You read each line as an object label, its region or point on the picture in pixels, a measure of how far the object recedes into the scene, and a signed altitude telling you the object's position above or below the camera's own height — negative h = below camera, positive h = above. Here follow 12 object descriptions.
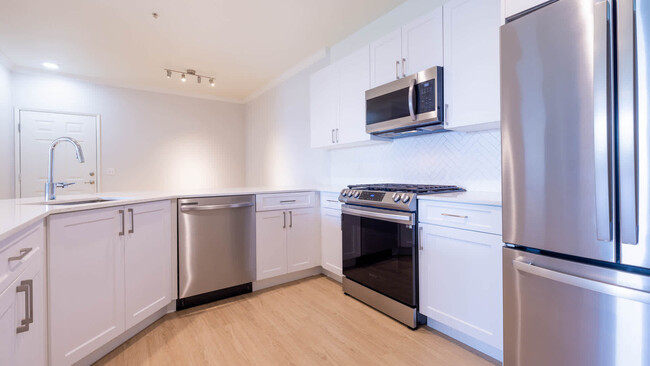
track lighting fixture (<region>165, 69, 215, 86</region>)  4.12 +1.66
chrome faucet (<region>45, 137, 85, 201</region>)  1.97 +0.06
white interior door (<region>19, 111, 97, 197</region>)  4.09 +0.52
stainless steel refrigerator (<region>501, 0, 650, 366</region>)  0.94 +0.00
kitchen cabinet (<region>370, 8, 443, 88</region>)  2.11 +1.07
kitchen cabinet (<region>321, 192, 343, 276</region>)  2.78 -0.49
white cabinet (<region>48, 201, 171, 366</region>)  1.45 -0.52
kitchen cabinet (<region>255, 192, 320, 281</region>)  2.72 -0.51
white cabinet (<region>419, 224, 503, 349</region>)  1.59 -0.58
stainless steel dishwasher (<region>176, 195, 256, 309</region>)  2.34 -0.53
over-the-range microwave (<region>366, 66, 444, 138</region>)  2.07 +0.61
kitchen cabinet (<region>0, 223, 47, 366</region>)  0.97 -0.44
